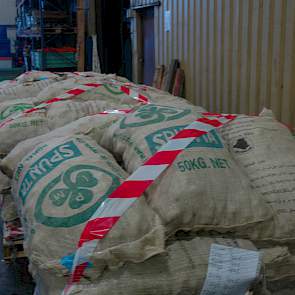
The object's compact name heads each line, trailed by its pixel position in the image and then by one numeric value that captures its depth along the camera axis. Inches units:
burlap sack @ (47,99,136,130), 125.0
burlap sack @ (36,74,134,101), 147.8
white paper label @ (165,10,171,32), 268.3
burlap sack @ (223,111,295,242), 79.9
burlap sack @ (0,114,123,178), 101.8
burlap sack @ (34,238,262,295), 66.6
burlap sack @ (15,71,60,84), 198.0
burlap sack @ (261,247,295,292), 79.3
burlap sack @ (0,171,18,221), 127.1
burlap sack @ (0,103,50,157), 120.5
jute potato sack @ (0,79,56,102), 176.7
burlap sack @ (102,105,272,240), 72.6
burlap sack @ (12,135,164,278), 66.9
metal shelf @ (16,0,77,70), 534.0
